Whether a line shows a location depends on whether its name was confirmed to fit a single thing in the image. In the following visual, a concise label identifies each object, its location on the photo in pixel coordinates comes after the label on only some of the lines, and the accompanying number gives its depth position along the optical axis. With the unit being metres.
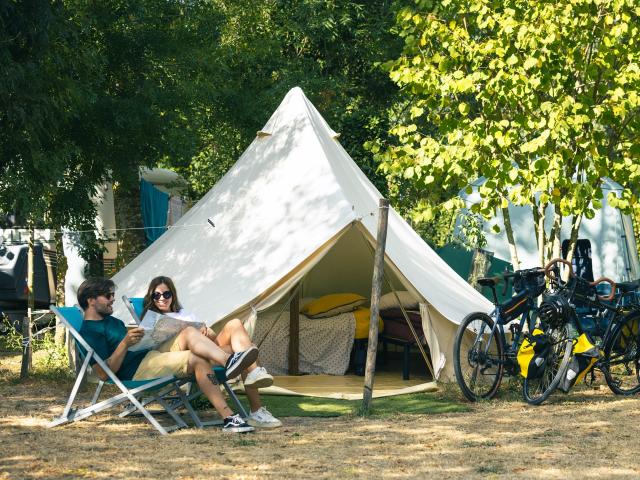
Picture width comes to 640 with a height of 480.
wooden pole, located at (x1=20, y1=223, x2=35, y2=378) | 17.95
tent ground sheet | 16.50
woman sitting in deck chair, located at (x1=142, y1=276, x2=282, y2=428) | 13.47
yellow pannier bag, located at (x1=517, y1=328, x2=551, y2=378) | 15.46
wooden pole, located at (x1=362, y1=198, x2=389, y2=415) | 14.62
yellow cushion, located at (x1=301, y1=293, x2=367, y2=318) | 19.81
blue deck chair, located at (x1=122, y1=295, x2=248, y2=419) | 13.49
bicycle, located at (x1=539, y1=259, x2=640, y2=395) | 15.84
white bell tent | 17.16
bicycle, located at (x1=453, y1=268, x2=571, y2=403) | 15.59
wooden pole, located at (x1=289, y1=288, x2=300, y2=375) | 19.17
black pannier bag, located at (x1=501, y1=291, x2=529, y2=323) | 16.03
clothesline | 18.74
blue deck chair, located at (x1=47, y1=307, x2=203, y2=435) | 13.10
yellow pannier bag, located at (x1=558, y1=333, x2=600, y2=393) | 15.48
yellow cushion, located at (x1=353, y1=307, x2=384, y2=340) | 19.34
